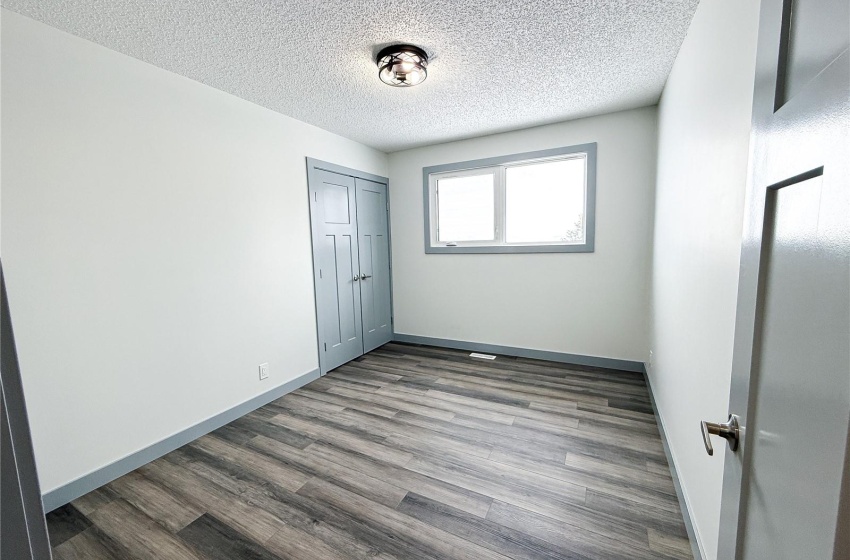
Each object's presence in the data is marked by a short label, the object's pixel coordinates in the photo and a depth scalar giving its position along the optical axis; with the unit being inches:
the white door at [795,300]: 15.6
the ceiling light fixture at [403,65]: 78.2
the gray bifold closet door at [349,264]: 134.1
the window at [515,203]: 132.5
